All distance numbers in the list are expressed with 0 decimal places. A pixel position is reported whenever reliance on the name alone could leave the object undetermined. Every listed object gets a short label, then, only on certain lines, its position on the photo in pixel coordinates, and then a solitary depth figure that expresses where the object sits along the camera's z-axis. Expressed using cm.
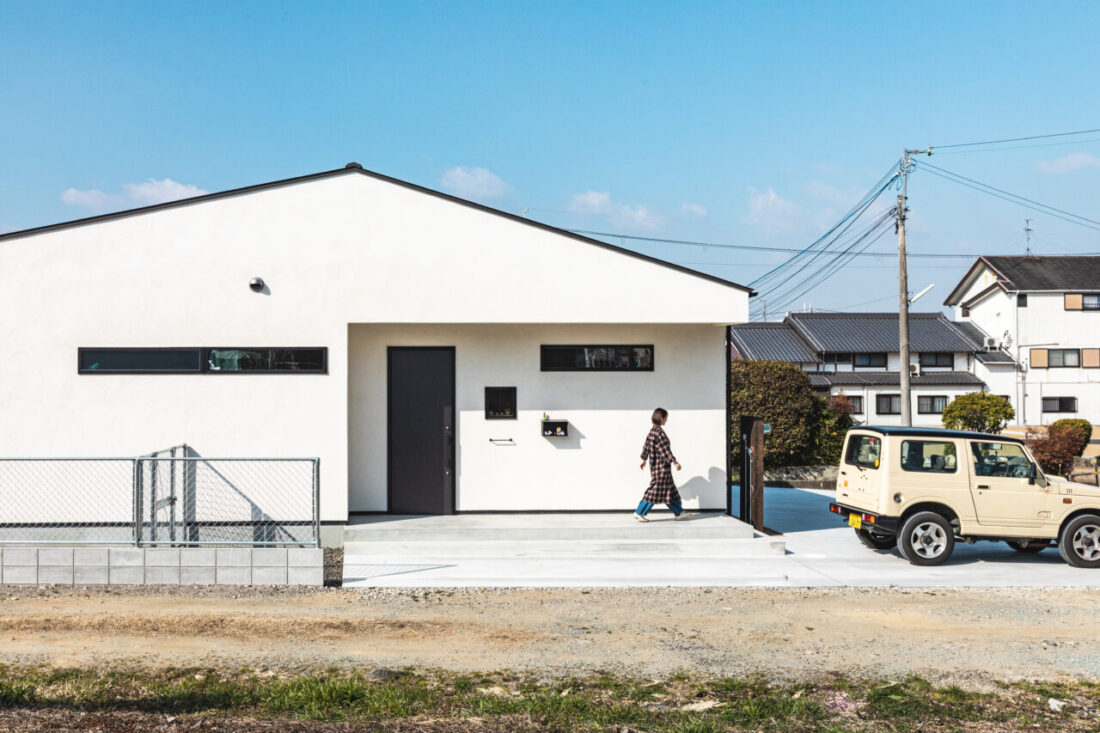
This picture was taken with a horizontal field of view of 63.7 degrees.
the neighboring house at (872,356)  3981
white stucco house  1110
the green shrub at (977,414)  2784
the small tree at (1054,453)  2598
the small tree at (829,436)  2294
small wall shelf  1212
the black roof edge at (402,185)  1114
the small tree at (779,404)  2236
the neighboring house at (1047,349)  4159
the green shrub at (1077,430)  2767
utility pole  2108
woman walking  1149
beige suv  1067
